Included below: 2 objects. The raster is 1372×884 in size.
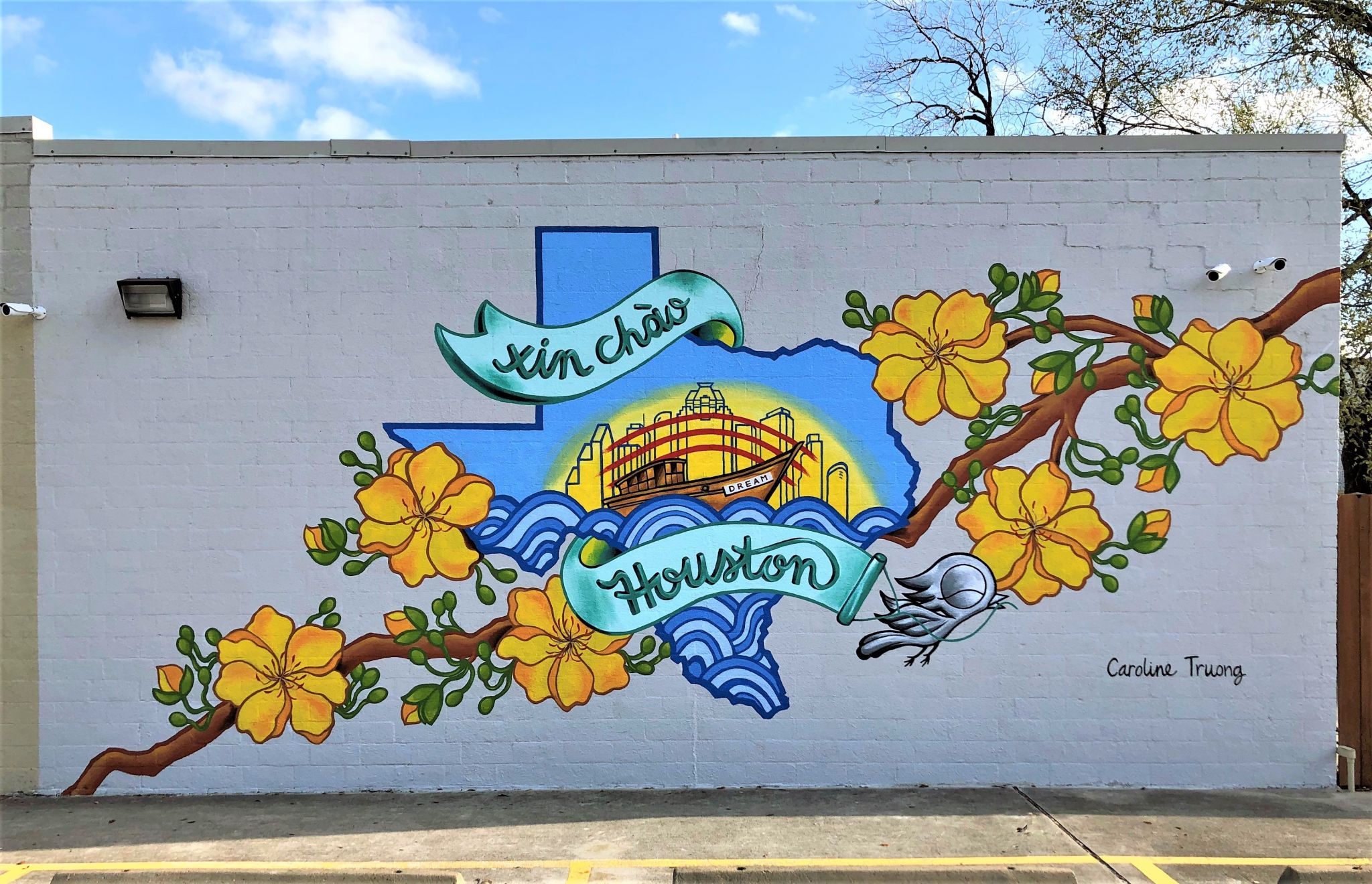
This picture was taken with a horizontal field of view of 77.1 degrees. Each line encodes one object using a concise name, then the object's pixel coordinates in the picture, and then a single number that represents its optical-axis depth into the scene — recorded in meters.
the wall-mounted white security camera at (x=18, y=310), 5.32
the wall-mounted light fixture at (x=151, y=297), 5.37
